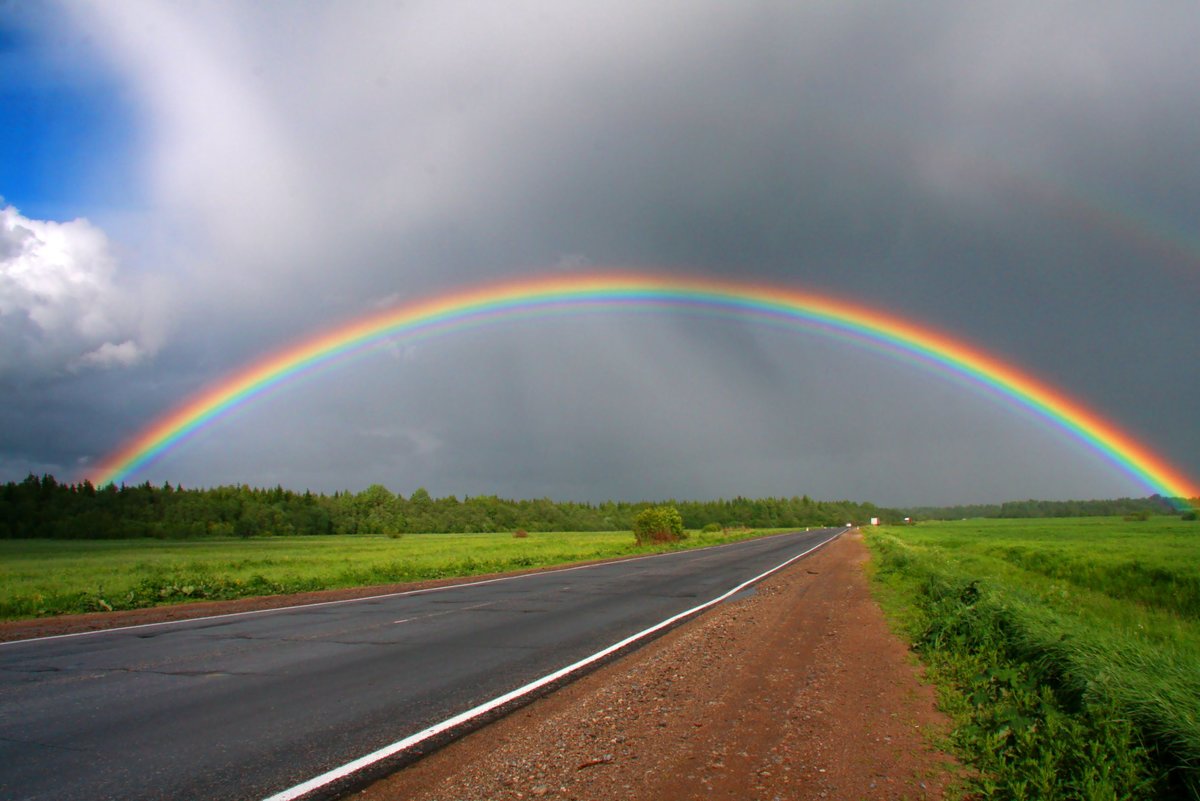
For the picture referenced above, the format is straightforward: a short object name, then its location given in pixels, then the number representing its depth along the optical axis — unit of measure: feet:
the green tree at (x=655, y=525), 211.00
